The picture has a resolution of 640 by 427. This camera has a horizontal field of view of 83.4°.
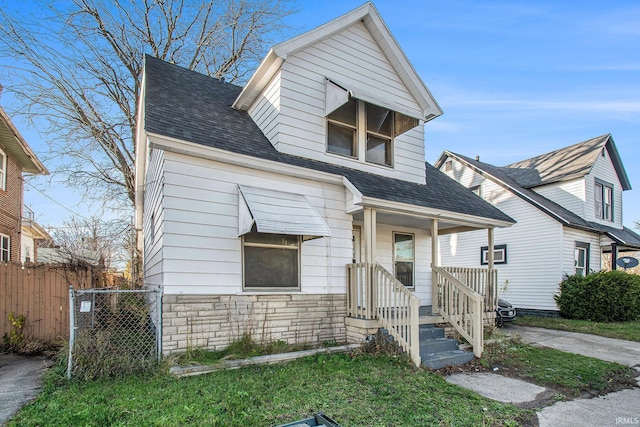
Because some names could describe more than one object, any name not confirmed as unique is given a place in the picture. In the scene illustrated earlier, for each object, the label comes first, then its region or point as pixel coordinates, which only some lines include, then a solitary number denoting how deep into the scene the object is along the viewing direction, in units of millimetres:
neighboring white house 14039
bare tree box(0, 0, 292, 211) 13742
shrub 12266
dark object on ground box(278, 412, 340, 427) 3074
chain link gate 4855
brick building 12477
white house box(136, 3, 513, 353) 5902
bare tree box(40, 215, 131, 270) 16094
